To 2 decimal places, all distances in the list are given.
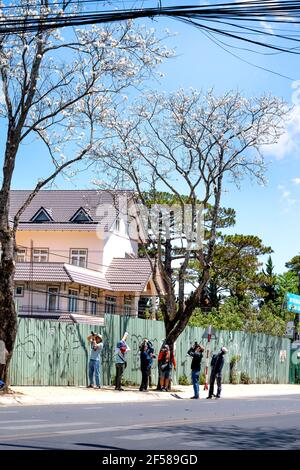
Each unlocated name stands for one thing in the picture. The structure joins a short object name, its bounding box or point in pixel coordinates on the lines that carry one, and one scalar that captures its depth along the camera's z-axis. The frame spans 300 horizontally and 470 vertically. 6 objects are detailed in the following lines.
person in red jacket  29.14
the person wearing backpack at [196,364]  27.55
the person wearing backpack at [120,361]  27.58
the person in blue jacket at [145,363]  28.19
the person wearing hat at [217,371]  27.44
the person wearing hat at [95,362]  27.45
